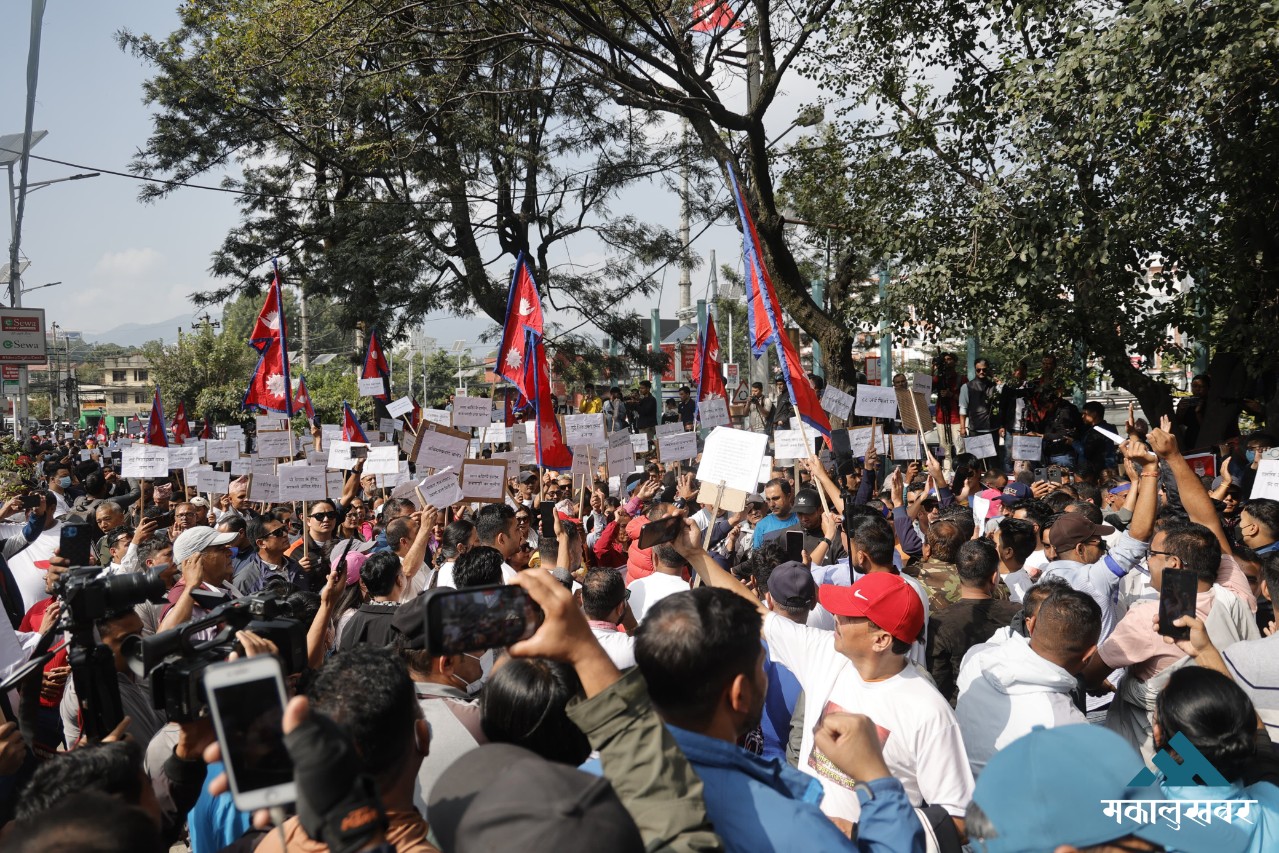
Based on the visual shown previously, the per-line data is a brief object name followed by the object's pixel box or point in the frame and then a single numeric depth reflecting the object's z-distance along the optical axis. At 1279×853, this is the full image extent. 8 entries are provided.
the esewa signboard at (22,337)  20.03
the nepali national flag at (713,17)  13.75
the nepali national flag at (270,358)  13.14
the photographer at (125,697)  3.78
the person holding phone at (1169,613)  3.73
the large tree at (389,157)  18.00
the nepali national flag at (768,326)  7.37
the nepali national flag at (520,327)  9.88
